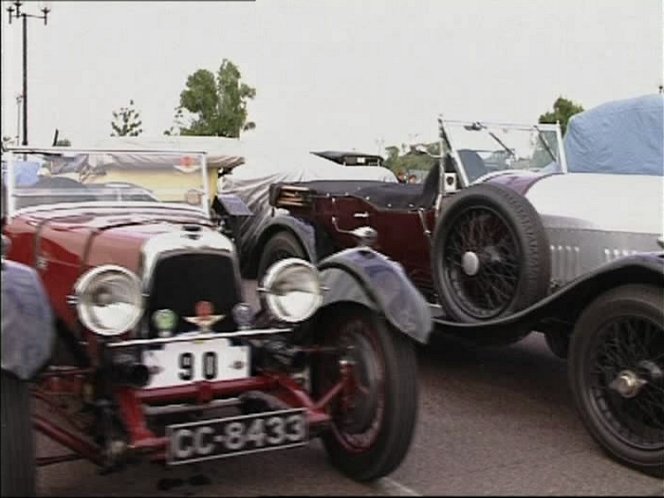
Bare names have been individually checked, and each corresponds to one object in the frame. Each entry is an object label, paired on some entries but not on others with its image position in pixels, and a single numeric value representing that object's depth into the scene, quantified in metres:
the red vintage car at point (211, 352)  3.49
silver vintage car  4.31
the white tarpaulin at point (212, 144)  12.77
